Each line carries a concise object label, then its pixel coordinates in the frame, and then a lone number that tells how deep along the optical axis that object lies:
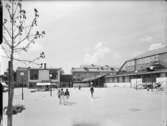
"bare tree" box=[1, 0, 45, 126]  3.10
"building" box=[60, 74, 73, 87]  64.09
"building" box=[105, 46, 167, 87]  37.34
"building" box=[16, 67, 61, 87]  57.72
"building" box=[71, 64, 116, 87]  81.19
